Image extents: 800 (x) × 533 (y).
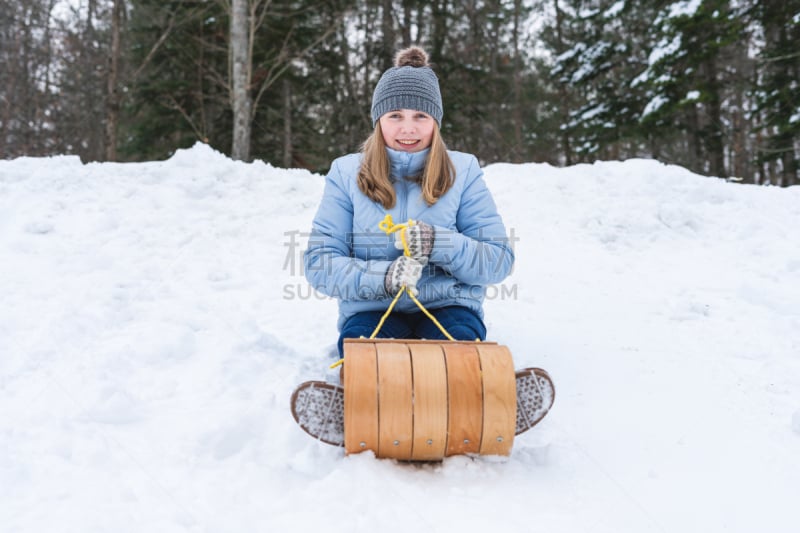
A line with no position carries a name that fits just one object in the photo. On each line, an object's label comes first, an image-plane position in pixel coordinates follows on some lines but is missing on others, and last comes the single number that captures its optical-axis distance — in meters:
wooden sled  1.71
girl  2.22
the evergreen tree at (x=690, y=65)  8.82
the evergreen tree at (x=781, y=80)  9.23
